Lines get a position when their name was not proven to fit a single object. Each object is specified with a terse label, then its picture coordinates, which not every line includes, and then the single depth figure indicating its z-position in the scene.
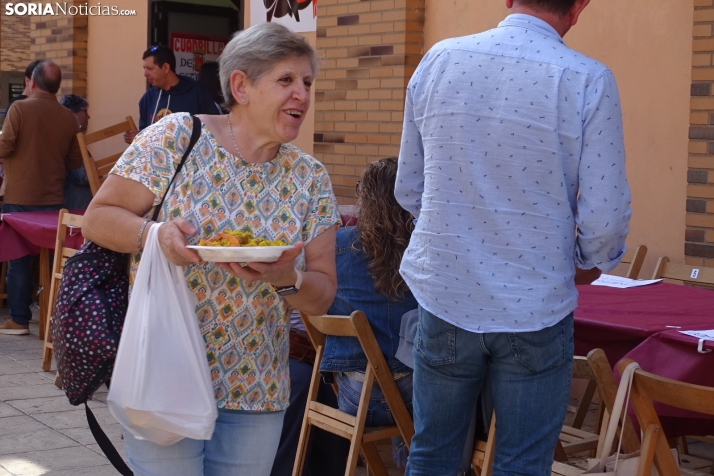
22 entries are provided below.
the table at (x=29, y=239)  7.00
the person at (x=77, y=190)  8.41
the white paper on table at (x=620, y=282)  4.60
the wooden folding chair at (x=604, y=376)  2.83
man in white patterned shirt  2.47
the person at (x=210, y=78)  9.38
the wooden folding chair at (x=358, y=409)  3.64
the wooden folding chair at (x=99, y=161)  7.77
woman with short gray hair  2.30
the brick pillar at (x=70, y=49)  10.61
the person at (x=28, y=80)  8.38
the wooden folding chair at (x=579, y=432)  3.07
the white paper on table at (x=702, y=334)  3.23
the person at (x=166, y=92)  8.82
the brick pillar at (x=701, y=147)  5.14
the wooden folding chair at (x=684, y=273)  4.85
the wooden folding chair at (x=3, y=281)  8.60
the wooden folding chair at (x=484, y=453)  3.18
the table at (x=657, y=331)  3.18
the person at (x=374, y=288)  3.74
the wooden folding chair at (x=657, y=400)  2.56
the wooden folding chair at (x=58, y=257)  6.36
